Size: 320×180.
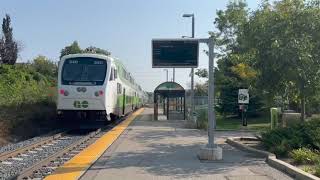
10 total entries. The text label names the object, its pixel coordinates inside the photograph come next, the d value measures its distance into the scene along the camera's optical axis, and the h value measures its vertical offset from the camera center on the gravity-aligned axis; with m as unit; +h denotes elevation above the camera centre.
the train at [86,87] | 12.80 +0.54
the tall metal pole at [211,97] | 7.49 +0.06
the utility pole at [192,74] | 17.24 +1.61
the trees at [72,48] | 47.97 +8.71
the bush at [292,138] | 7.56 -1.03
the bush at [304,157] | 6.62 -1.30
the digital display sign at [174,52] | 8.13 +1.41
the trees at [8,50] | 36.81 +6.28
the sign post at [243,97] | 14.15 +0.15
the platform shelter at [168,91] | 18.87 +0.57
